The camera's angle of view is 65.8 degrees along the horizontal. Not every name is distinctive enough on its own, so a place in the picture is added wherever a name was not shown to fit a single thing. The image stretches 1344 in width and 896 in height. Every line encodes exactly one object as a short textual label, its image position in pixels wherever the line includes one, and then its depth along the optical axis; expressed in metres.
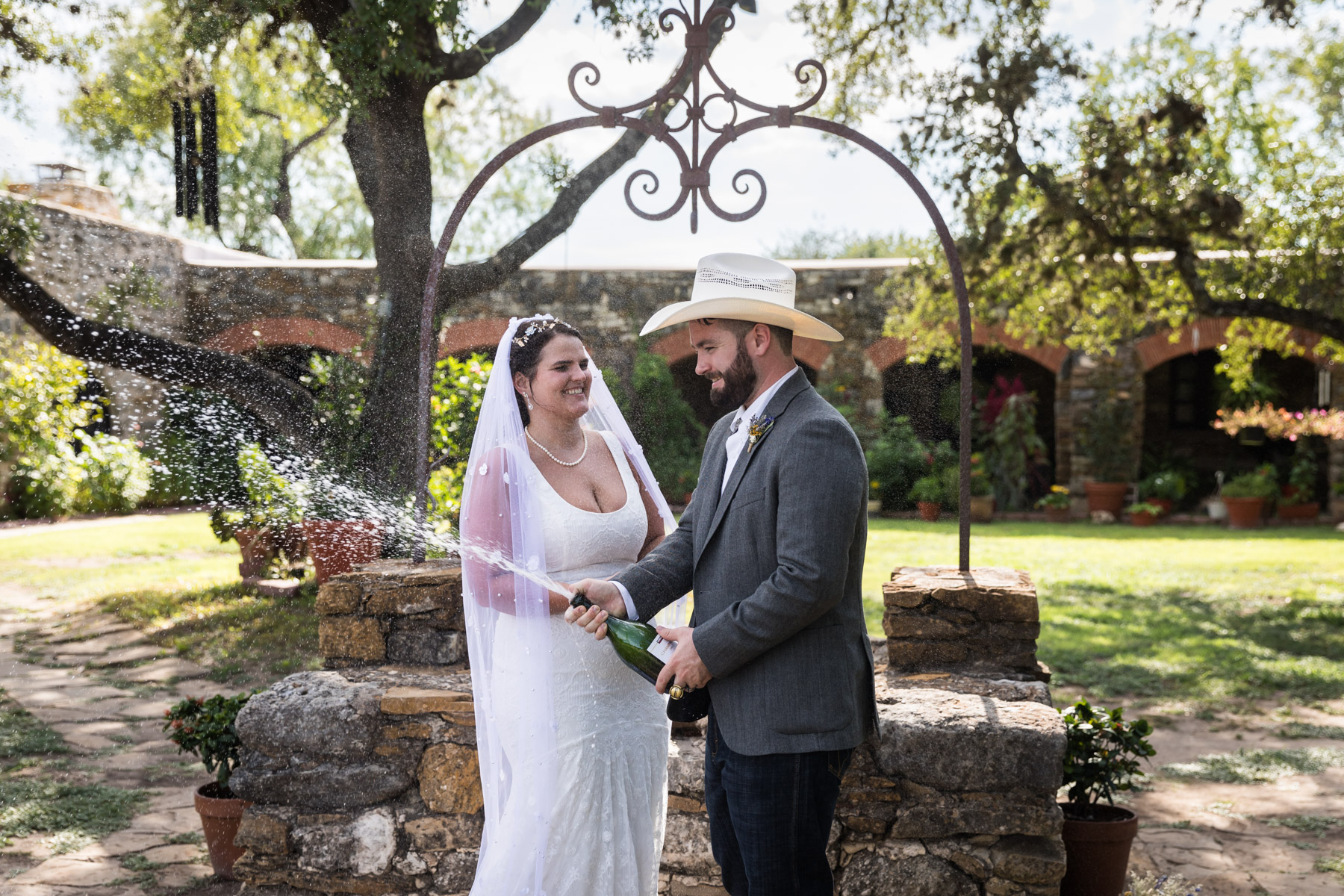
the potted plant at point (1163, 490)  12.88
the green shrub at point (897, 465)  12.55
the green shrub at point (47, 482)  10.47
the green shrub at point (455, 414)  6.34
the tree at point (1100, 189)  7.04
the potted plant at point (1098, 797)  3.08
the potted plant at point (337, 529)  5.60
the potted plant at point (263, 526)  7.40
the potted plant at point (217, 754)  3.26
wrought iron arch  3.30
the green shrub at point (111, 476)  11.17
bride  2.43
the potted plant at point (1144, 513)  12.20
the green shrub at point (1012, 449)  12.87
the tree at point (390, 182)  5.56
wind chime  6.34
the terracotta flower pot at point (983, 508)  12.30
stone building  11.54
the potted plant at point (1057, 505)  12.72
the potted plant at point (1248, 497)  12.14
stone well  2.75
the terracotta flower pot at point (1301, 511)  12.50
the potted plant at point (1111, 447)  12.75
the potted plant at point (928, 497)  12.20
